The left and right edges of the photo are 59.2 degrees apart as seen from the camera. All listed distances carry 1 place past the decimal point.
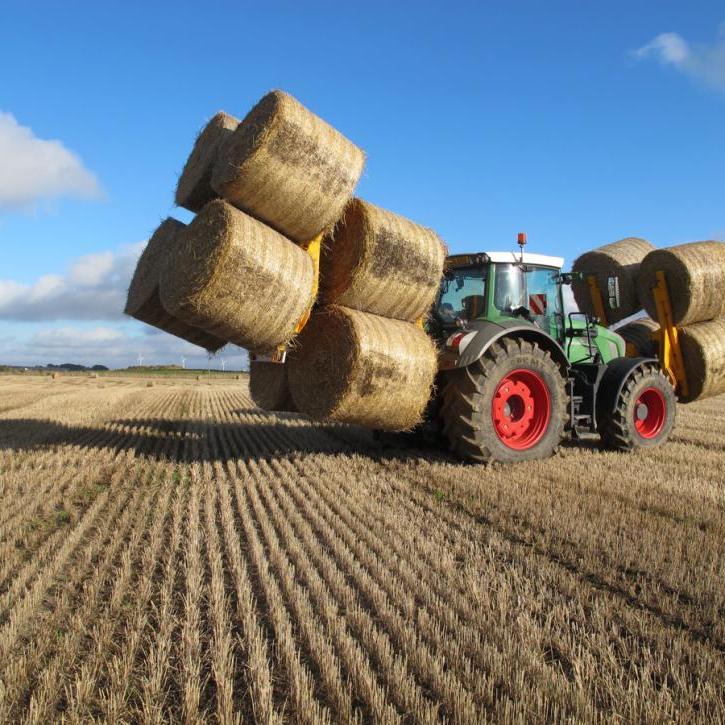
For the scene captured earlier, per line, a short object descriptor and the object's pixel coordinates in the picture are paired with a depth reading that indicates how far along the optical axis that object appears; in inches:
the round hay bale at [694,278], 337.7
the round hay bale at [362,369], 219.3
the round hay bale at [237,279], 195.9
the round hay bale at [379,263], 224.1
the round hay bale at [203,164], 234.7
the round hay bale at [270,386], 272.1
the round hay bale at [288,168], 198.7
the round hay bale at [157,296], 251.1
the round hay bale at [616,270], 389.1
